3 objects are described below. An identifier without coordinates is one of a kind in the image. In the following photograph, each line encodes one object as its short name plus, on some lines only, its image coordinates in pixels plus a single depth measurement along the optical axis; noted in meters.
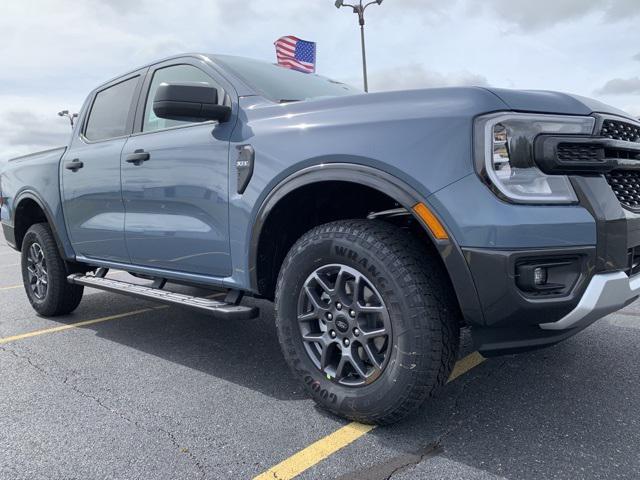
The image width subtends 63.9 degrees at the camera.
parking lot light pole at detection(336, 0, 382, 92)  14.23
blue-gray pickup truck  1.91
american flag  13.34
